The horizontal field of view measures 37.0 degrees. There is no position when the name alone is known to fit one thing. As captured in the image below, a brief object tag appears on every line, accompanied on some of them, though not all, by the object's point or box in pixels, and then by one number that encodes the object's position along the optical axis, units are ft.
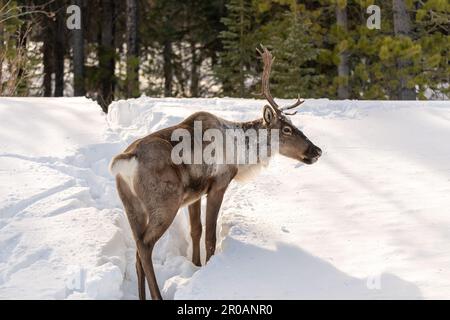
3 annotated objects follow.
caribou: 16.39
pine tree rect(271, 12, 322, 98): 48.83
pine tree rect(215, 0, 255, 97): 54.03
